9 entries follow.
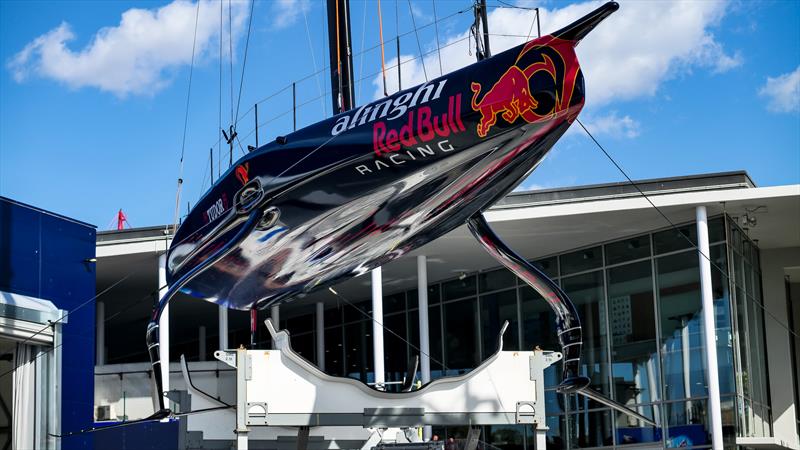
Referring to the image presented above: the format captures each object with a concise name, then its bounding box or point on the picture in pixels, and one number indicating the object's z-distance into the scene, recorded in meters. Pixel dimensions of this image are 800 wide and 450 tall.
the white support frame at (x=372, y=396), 11.20
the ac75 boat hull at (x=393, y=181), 11.73
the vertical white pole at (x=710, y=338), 23.11
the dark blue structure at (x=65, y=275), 19.56
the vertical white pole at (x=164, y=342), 25.72
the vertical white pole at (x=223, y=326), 28.56
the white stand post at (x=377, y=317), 25.52
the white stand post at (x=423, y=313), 27.78
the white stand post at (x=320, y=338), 37.44
